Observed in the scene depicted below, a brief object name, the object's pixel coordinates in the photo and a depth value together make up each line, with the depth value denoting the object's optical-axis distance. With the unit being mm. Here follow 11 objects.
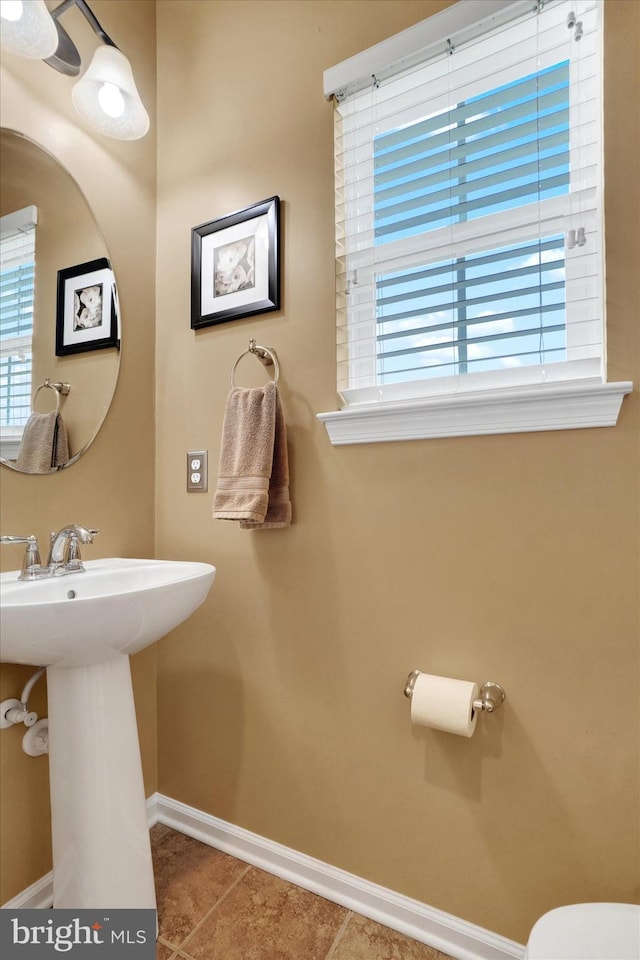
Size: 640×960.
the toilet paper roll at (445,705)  1005
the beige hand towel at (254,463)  1237
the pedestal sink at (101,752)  1006
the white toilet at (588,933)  707
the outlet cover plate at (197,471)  1525
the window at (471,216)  1031
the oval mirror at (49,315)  1228
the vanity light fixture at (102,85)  1247
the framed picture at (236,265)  1381
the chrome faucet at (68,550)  1220
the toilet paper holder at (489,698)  1027
